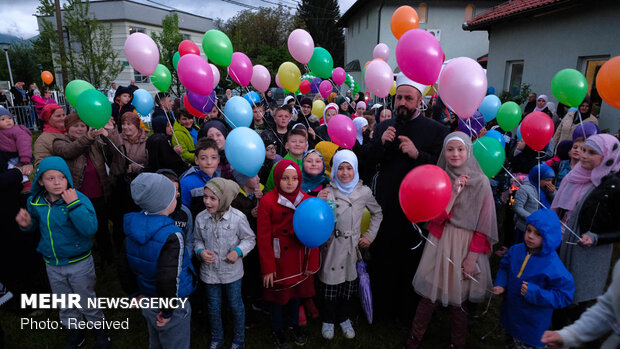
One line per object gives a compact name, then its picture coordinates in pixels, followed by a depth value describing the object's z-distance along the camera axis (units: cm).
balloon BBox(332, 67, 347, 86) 672
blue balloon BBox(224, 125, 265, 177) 279
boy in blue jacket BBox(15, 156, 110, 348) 238
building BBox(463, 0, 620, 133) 704
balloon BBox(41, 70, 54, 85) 1461
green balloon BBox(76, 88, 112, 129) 317
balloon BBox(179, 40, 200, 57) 491
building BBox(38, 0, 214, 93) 2483
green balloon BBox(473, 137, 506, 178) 309
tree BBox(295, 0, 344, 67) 3562
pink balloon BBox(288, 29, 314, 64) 473
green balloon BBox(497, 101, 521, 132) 430
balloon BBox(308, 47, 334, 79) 503
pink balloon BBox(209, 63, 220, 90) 507
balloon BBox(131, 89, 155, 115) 560
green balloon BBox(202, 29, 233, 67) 417
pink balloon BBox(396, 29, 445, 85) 256
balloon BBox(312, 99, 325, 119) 662
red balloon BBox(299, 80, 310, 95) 873
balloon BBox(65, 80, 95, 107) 427
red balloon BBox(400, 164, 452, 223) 213
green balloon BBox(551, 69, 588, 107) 352
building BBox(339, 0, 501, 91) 1798
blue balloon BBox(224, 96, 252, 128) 373
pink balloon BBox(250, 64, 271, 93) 554
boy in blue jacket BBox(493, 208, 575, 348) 224
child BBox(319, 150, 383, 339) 280
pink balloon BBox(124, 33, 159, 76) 390
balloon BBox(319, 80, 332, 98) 725
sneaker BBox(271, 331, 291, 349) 280
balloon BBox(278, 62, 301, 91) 501
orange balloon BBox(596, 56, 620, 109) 276
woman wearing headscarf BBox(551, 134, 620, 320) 250
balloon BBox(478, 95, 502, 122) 489
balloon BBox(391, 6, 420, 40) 445
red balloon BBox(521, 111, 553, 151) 309
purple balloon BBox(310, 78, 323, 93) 846
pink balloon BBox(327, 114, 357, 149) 350
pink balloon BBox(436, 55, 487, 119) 243
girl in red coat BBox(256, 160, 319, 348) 260
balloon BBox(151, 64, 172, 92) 488
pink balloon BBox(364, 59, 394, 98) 417
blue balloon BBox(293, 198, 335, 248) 232
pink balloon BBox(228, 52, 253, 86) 464
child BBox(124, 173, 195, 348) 201
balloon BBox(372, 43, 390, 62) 588
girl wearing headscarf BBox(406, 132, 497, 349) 247
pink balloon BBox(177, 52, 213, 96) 342
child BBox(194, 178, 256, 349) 246
